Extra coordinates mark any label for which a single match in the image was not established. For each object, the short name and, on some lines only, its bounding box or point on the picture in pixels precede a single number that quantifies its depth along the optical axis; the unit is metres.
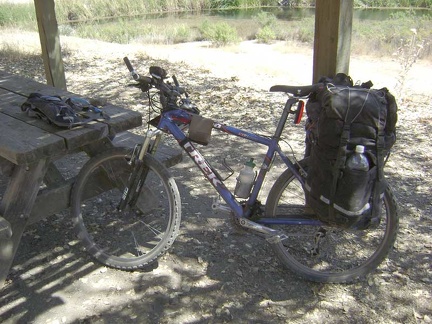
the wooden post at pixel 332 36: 2.96
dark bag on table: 2.69
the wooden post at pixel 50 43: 5.34
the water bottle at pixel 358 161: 2.35
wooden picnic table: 2.48
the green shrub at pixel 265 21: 17.88
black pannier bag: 2.35
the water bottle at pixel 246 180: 2.84
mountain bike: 2.75
